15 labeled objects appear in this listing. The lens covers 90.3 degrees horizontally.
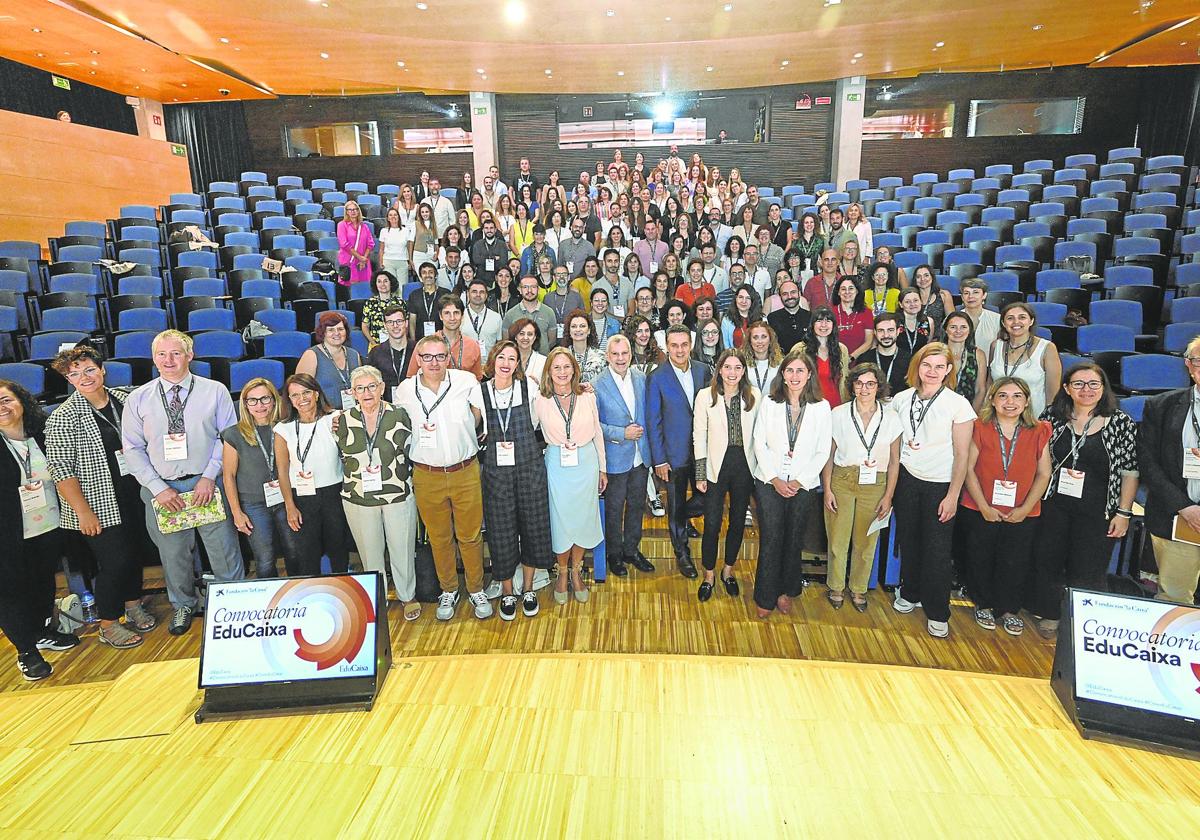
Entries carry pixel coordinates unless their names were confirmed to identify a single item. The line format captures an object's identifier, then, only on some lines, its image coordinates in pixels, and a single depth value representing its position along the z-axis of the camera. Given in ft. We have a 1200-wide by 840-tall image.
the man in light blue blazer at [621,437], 10.59
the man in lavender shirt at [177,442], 9.45
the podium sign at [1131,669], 6.61
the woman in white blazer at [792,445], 9.55
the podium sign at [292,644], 7.20
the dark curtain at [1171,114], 36.19
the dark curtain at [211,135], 42.47
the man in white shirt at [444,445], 9.52
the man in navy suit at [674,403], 10.66
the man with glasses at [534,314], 14.78
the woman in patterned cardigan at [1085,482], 8.85
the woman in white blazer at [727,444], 10.00
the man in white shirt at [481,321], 14.47
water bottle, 10.71
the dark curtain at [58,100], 33.55
